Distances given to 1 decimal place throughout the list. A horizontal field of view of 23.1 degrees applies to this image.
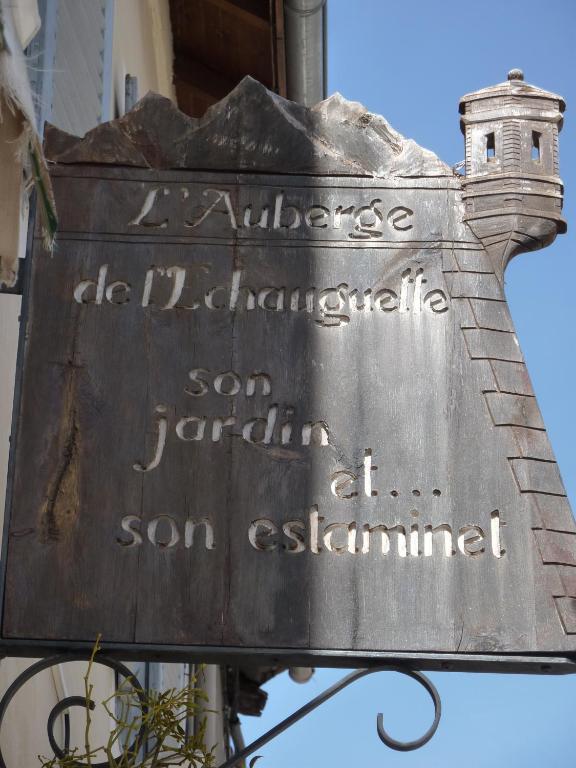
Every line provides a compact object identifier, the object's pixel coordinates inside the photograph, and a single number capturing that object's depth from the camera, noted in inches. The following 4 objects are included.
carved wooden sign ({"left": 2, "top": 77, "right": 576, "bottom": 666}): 133.2
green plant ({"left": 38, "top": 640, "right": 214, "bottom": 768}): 128.9
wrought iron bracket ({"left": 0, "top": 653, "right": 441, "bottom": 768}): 130.6
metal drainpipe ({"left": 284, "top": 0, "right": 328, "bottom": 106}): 280.1
